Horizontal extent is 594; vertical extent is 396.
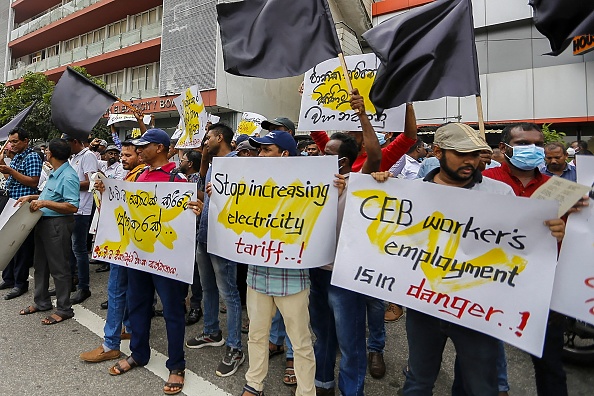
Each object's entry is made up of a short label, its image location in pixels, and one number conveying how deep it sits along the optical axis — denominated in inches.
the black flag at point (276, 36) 115.9
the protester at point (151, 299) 118.2
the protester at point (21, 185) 196.3
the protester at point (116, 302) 128.8
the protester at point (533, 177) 88.0
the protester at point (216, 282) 130.6
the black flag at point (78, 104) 156.7
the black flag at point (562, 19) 92.1
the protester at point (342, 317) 100.1
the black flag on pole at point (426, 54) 101.7
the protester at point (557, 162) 143.3
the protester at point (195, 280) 168.6
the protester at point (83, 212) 194.7
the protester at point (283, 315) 100.5
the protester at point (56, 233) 163.5
